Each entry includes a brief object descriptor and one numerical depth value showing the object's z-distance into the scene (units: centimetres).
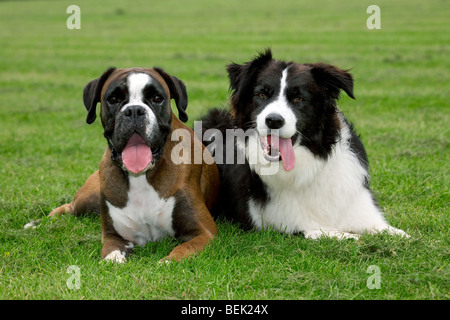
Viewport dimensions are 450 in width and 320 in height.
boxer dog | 465
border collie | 482
